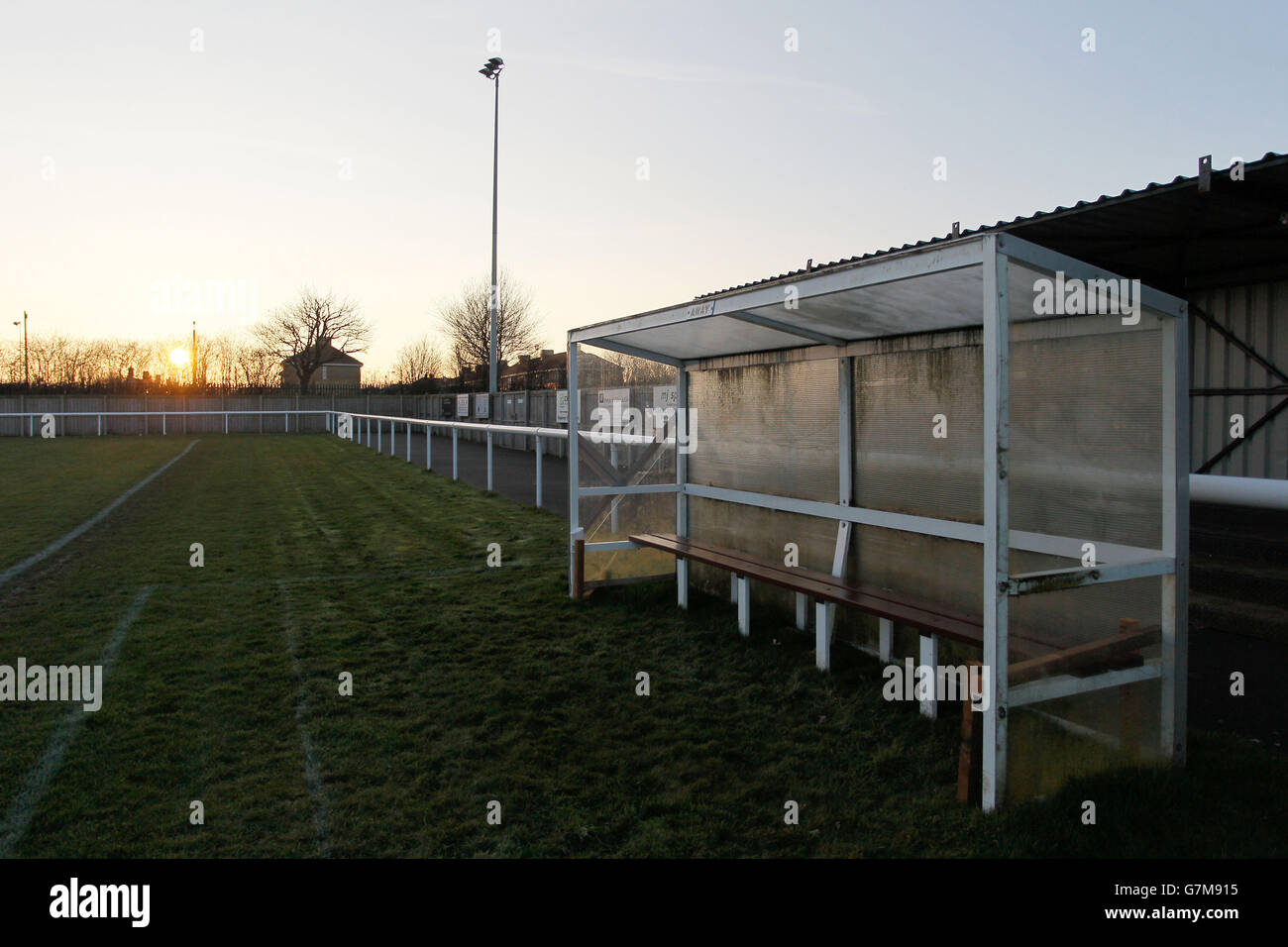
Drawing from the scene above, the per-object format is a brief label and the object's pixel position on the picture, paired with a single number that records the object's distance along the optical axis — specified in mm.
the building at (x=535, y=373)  34094
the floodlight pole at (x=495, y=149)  28878
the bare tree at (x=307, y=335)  57094
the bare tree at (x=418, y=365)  56822
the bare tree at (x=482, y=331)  44656
